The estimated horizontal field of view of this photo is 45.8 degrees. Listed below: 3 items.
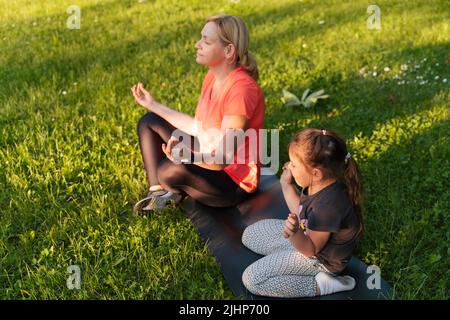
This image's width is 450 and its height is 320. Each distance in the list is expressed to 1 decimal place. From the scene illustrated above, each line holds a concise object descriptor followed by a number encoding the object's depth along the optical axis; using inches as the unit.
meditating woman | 139.5
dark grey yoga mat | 120.0
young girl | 108.6
